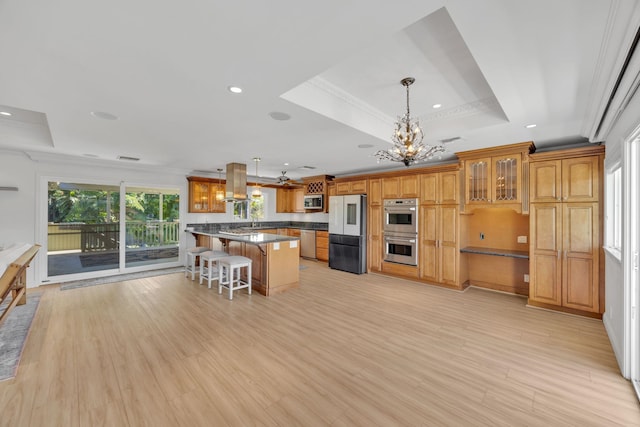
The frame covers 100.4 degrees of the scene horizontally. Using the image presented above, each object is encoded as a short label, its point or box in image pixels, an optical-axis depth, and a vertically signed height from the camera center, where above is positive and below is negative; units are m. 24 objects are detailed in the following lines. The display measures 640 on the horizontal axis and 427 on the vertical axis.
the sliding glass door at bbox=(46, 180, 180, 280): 5.36 -0.34
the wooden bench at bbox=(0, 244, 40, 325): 2.44 -0.53
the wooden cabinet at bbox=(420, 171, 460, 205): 4.82 +0.46
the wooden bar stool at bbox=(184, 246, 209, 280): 5.43 -0.83
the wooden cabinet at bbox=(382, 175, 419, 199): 5.38 +0.54
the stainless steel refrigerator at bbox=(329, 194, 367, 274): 6.11 -0.48
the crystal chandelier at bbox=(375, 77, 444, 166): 2.67 +0.71
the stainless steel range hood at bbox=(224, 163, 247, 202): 5.37 +0.63
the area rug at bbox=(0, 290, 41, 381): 2.40 -1.37
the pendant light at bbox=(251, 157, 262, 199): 5.22 +0.44
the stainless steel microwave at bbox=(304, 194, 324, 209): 7.74 +0.35
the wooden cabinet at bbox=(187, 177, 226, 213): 6.80 +0.45
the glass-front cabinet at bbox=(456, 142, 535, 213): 4.06 +0.60
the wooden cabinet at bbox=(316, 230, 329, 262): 7.50 -0.93
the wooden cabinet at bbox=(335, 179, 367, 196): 6.26 +0.63
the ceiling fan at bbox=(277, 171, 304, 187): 8.33 +0.96
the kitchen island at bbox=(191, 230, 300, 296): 4.54 -0.84
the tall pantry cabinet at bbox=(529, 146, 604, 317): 3.52 -0.24
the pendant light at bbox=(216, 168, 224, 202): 7.10 +0.57
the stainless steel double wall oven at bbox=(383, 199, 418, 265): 5.36 -0.37
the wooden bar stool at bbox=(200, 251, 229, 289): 4.79 -0.81
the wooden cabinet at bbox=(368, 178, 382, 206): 5.95 +0.47
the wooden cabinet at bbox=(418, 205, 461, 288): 4.84 -0.62
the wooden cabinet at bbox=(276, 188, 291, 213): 8.89 +0.39
